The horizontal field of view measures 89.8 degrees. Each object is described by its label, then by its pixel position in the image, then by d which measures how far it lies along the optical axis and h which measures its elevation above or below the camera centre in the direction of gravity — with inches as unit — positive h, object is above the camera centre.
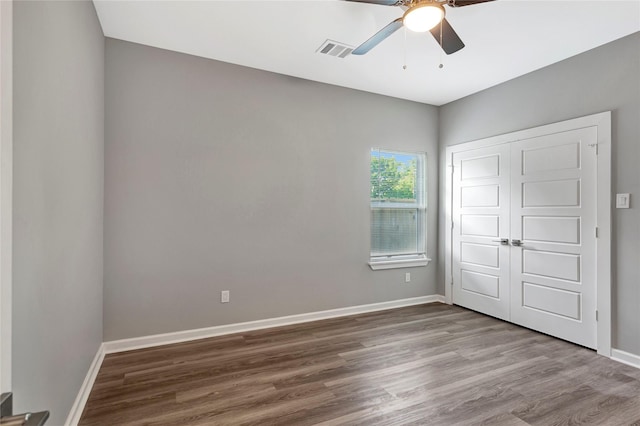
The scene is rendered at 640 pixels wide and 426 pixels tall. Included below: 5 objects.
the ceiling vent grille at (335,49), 119.0 +62.6
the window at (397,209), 170.9 +1.4
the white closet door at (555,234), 122.9 -9.5
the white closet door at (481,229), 153.8 -9.1
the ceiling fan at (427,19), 76.1 +49.6
